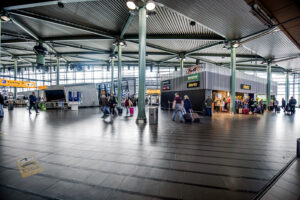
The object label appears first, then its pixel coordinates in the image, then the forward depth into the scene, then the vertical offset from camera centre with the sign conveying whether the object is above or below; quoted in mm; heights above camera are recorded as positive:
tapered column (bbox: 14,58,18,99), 24869 +4988
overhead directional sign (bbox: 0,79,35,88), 16959 +1857
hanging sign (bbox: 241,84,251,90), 16331 +1436
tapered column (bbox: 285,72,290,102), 26778 +1749
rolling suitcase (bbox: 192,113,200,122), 7102 -1067
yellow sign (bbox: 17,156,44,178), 1869 -1062
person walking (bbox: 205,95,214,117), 9773 -522
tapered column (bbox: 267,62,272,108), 19453 +1660
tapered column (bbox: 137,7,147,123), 6770 +2051
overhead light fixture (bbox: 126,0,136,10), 6152 +4359
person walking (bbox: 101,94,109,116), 8411 -491
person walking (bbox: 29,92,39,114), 10441 -256
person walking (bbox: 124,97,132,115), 9858 -412
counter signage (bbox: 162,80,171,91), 17438 +1707
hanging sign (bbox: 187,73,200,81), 13383 +2172
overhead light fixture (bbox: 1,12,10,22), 9719 +5817
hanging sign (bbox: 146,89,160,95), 30578 +1508
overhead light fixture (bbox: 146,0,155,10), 5906 +4159
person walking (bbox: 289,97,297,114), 12250 -416
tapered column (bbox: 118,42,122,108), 14195 +3004
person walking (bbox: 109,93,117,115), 9570 -340
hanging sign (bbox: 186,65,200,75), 13555 +2969
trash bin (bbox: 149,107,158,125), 6172 -831
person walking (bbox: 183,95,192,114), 7161 -434
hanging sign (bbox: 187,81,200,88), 13352 +1408
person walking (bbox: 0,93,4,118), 7820 -623
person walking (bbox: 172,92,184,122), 7148 -390
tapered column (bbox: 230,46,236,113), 13567 +1998
